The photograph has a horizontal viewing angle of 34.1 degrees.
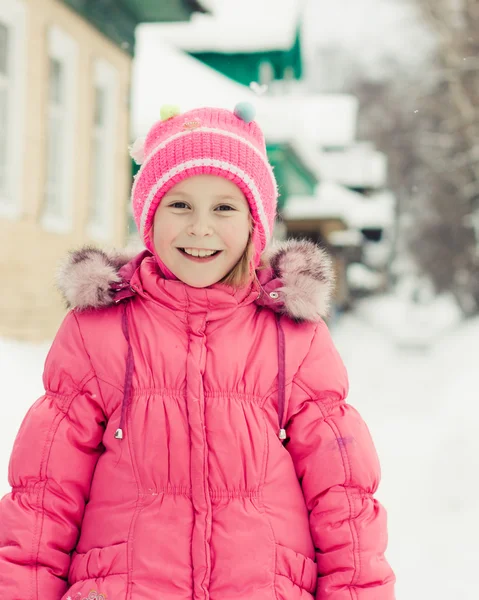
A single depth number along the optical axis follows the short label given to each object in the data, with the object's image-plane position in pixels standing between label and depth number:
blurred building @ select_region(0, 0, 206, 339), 7.86
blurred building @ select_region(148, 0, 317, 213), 14.42
